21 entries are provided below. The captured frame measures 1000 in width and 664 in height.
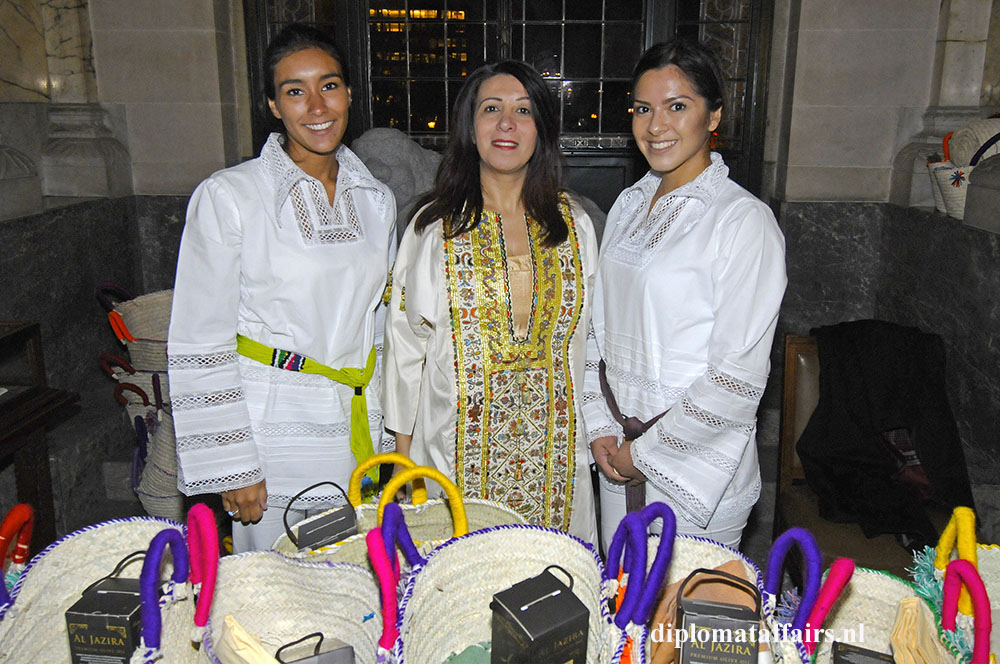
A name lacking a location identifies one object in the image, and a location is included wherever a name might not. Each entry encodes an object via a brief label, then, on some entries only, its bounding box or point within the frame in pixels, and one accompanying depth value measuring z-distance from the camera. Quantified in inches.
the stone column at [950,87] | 149.5
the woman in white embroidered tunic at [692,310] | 68.1
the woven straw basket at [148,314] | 124.5
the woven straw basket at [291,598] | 47.8
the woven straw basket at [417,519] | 55.5
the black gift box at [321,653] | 40.8
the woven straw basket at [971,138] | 121.3
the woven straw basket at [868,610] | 48.9
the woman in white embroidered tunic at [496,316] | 79.4
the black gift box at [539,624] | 39.4
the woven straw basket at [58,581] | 45.1
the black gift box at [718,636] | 40.4
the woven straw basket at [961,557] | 44.1
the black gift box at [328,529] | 54.6
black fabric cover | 94.2
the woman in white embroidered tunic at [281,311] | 71.4
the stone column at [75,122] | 159.0
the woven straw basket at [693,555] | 50.1
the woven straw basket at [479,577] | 46.5
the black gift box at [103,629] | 41.4
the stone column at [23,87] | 138.8
